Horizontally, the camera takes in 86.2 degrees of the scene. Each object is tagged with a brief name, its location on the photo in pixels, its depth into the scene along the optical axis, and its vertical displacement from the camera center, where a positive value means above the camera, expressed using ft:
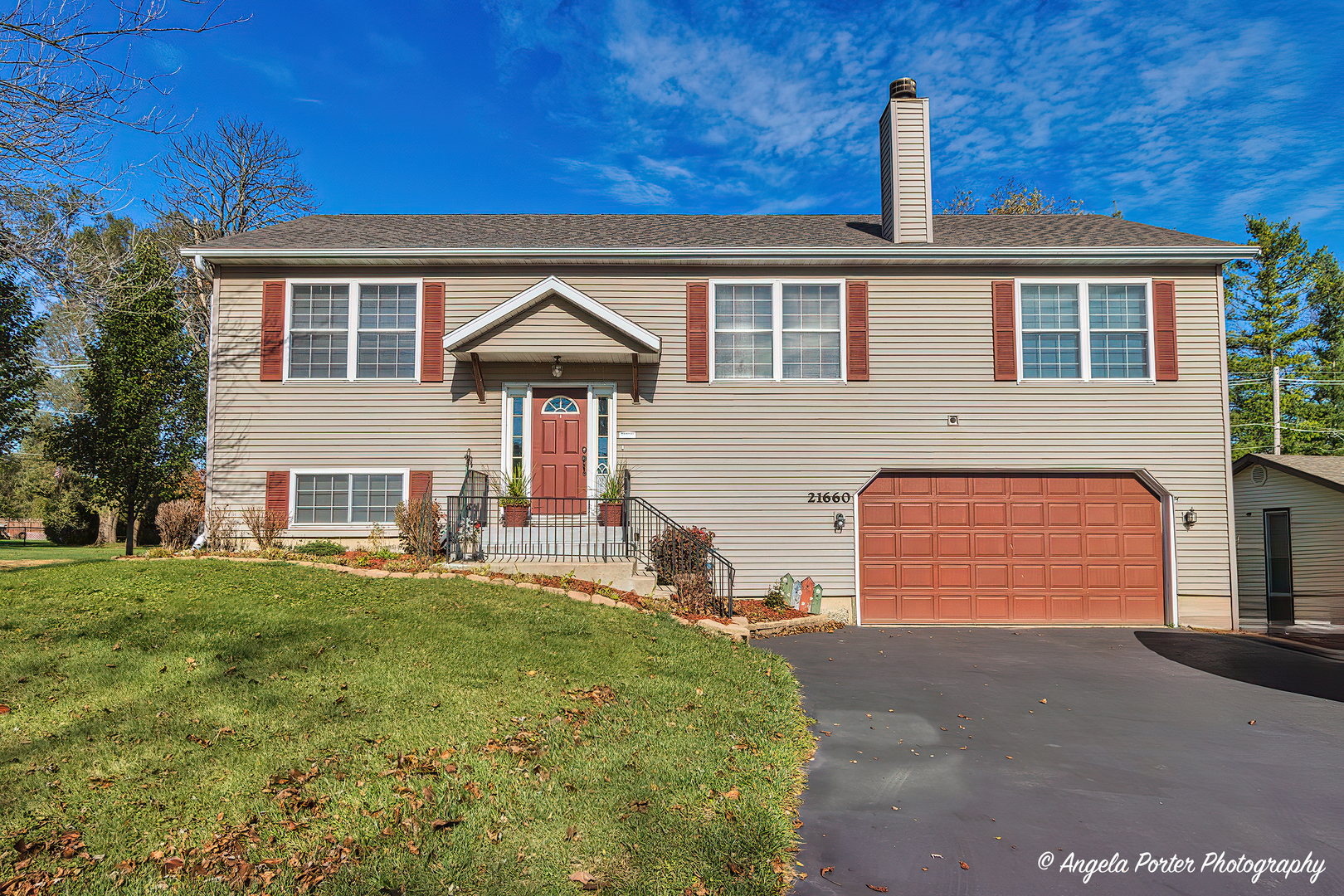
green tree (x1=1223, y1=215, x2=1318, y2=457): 88.12 +20.52
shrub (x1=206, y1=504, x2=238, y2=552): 37.50 -1.77
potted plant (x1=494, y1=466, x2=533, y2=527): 36.17 -0.13
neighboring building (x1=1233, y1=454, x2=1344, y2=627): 42.16 -2.53
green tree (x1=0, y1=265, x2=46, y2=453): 48.88 +9.59
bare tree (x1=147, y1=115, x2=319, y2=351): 76.84 +31.93
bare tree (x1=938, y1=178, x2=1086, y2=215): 91.45 +37.51
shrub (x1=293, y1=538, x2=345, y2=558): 36.09 -2.70
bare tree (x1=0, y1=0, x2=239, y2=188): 21.25 +12.10
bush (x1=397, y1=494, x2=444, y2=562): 34.45 -1.47
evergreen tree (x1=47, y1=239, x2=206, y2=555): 49.93 +6.81
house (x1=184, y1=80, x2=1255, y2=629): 38.27 +4.89
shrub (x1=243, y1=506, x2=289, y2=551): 36.94 -1.52
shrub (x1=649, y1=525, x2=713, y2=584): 34.06 -2.75
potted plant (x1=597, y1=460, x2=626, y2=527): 36.63 -0.55
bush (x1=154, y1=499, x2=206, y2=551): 37.45 -1.42
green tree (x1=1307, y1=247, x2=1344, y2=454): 90.07 +21.81
